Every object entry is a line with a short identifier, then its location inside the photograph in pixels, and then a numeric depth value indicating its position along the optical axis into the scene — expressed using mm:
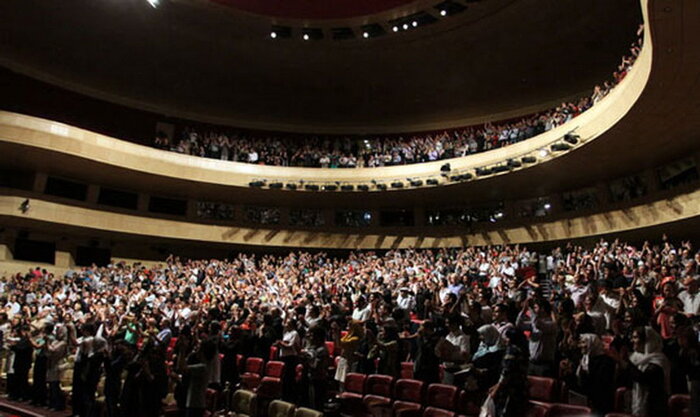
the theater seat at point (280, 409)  5261
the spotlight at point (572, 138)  13562
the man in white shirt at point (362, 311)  7949
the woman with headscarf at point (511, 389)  3965
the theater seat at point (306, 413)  4830
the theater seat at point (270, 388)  6598
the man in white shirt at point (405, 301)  8844
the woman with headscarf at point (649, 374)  4230
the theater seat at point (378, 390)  5665
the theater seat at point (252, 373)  6938
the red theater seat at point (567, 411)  4375
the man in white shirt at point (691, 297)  6090
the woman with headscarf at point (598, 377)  4496
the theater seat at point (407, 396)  5402
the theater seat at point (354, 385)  6073
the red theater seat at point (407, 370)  6395
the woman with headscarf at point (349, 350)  6762
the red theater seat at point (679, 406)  4145
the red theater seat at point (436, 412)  5072
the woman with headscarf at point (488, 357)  5051
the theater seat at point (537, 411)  4406
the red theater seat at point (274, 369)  6836
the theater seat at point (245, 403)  5867
